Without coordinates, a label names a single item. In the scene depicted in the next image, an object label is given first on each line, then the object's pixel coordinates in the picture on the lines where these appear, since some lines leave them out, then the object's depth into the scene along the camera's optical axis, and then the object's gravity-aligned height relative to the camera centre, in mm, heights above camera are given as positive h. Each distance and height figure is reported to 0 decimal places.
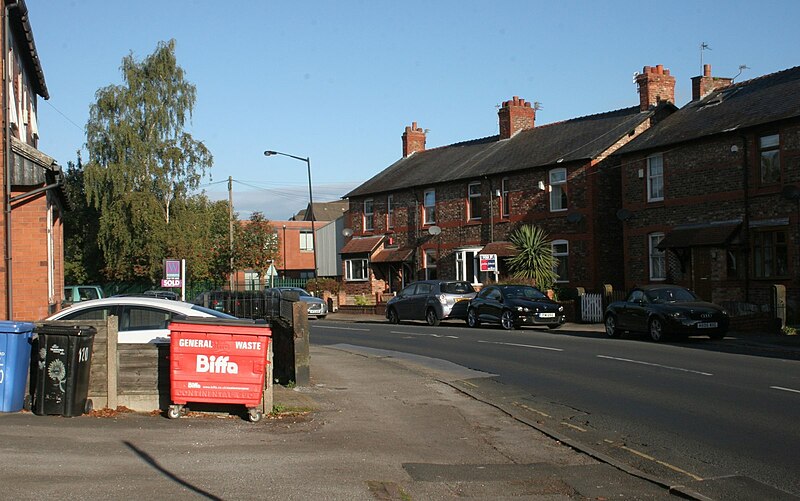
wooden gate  33219 -858
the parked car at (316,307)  42594 -843
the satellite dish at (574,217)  38781 +2887
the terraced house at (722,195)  29500 +3111
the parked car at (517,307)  29875 -715
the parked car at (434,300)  33625 -479
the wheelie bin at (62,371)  10828 -916
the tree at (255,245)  51250 +2575
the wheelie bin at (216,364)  11086 -887
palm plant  38219 +1086
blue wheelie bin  10836 -828
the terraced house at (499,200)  38969 +4208
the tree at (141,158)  52062 +7773
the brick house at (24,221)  15883 +1371
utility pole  51591 +4394
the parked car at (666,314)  22812 -790
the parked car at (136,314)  13164 -308
